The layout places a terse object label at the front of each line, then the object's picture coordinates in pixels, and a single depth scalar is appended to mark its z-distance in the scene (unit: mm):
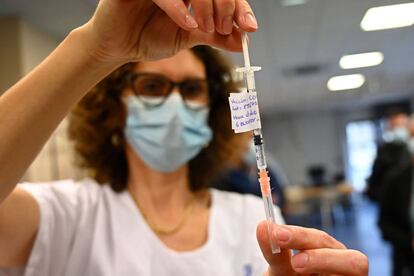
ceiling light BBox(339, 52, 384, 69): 3502
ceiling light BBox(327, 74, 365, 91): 5094
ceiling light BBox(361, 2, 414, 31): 1467
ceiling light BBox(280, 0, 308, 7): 2949
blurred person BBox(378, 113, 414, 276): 2070
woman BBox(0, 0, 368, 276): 540
